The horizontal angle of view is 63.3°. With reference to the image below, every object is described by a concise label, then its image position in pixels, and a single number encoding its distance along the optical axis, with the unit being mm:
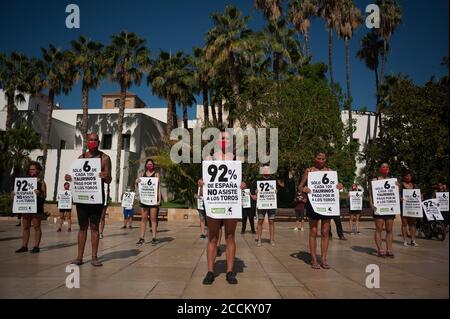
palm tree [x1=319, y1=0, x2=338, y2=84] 32688
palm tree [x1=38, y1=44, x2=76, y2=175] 31562
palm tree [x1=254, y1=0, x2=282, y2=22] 30609
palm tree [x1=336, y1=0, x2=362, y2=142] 32594
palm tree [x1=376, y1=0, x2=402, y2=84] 32594
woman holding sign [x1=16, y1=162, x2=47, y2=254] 8328
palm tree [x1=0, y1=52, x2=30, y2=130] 31406
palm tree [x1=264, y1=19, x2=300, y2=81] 30688
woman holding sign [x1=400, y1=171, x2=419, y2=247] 10609
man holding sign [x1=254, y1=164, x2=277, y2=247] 10156
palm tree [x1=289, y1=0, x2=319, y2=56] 33344
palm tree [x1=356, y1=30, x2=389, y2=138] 36719
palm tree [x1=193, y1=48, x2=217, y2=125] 31562
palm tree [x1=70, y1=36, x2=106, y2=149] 31516
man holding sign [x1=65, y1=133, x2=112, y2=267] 6645
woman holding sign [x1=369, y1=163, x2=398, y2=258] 8117
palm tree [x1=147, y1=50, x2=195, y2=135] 33281
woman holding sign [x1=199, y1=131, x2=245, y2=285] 5430
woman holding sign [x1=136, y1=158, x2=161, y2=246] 9445
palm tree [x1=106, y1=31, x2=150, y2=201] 31891
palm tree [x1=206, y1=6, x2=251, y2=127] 28328
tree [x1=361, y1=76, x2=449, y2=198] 22219
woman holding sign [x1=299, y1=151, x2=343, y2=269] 6734
